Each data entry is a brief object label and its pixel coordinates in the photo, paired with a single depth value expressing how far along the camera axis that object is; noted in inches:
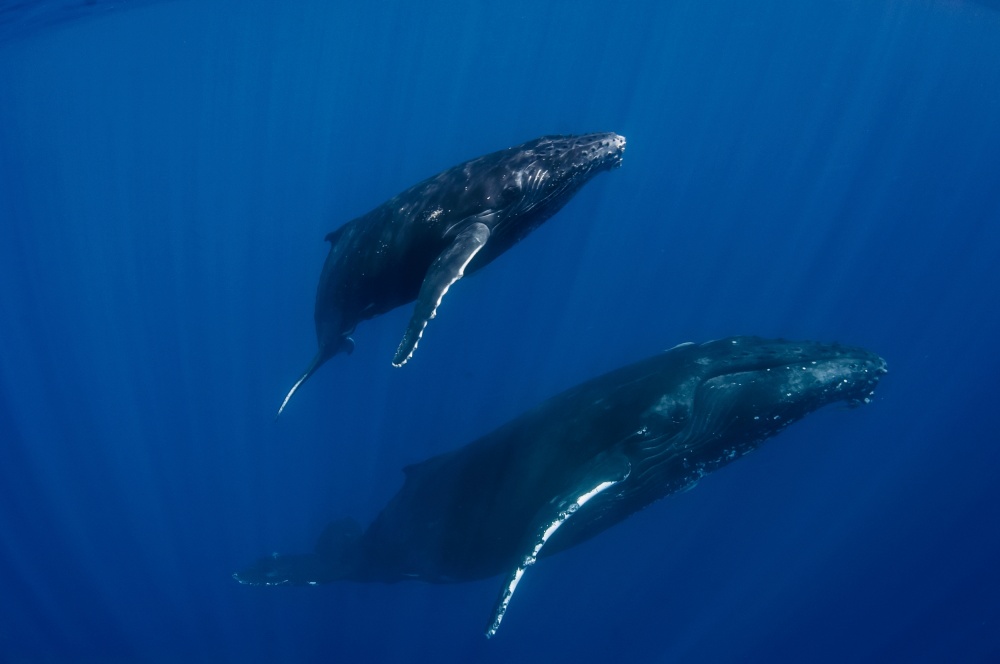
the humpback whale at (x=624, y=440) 267.9
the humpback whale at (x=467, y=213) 300.5
